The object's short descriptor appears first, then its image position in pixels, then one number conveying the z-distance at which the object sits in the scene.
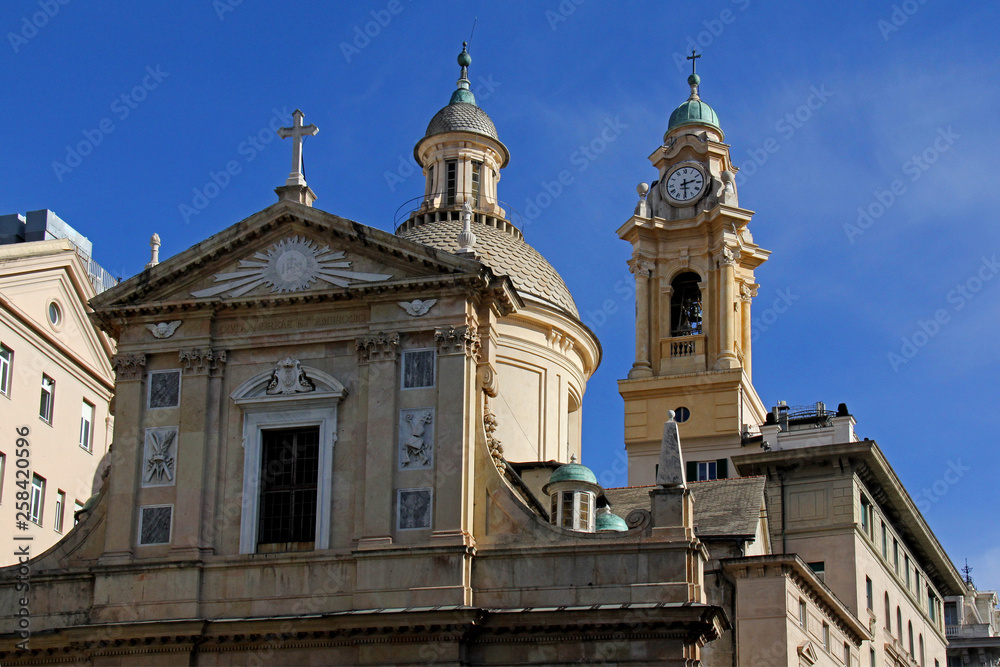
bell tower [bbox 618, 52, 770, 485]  56.66
